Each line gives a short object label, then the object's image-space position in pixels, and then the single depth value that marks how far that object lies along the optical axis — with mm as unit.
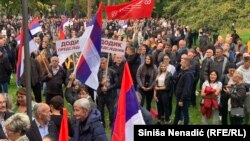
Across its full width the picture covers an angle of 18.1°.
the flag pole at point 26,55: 8865
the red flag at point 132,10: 17192
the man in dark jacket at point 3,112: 9497
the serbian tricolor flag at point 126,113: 8363
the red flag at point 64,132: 8127
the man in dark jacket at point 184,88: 15111
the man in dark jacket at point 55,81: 15938
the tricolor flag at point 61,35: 22837
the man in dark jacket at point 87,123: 8967
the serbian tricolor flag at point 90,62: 13235
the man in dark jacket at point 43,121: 9107
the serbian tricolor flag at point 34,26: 21390
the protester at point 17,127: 7792
